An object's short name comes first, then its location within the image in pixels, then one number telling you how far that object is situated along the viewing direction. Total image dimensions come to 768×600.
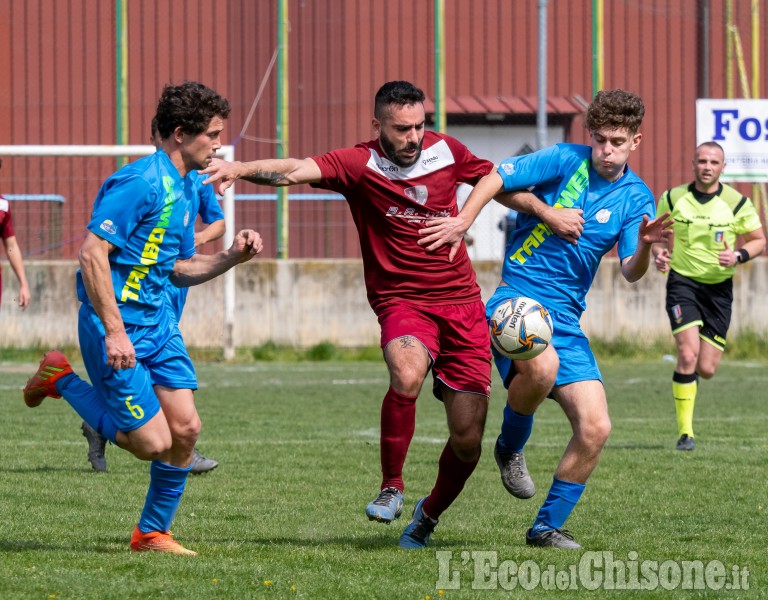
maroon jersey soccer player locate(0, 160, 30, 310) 21.75
